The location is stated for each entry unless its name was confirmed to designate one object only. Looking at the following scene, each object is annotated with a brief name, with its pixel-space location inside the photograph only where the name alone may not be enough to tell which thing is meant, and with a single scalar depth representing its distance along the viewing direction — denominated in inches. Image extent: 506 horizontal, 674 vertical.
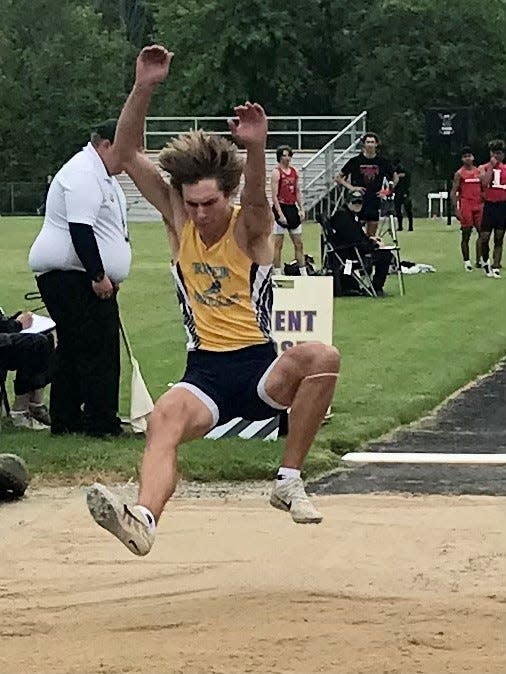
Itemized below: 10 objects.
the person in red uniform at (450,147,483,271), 981.8
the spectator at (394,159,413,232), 1458.0
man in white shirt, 381.4
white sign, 431.8
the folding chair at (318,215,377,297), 783.1
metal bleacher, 1652.3
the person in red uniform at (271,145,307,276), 872.9
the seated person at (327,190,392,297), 781.9
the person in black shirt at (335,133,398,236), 855.7
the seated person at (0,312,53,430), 390.9
